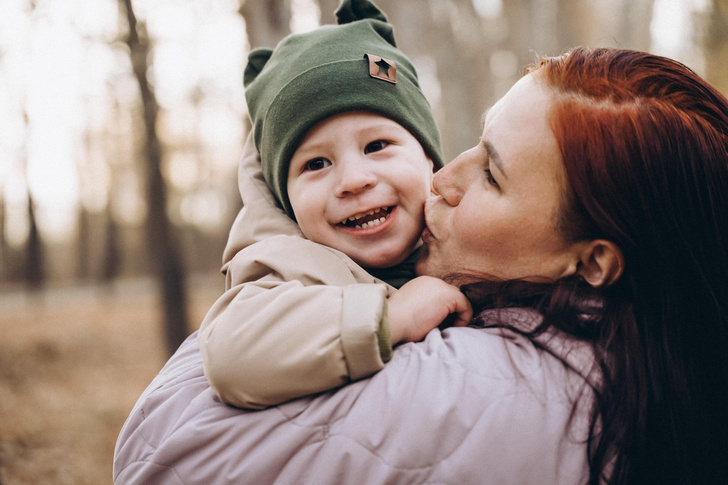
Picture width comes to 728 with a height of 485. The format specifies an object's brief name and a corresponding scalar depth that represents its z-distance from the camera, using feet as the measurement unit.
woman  4.03
